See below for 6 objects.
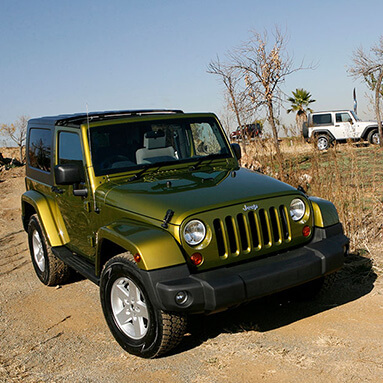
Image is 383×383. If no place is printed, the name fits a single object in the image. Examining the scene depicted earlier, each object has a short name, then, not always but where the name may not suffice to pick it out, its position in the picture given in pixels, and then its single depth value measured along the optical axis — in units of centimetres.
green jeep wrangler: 362
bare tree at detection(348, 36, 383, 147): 2398
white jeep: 2394
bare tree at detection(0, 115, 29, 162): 4375
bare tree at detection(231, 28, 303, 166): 1736
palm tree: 4350
